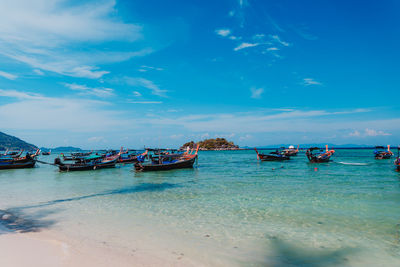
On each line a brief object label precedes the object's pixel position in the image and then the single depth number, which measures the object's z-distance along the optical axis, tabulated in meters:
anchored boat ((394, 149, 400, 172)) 24.05
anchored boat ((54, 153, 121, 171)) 29.41
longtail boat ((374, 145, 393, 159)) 48.22
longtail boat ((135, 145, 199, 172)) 27.28
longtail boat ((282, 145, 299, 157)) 60.80
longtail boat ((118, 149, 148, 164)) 42.31
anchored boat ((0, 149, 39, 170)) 33.25
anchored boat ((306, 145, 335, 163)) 39.34
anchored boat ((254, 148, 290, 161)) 46.44
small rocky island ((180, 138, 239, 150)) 186.38
